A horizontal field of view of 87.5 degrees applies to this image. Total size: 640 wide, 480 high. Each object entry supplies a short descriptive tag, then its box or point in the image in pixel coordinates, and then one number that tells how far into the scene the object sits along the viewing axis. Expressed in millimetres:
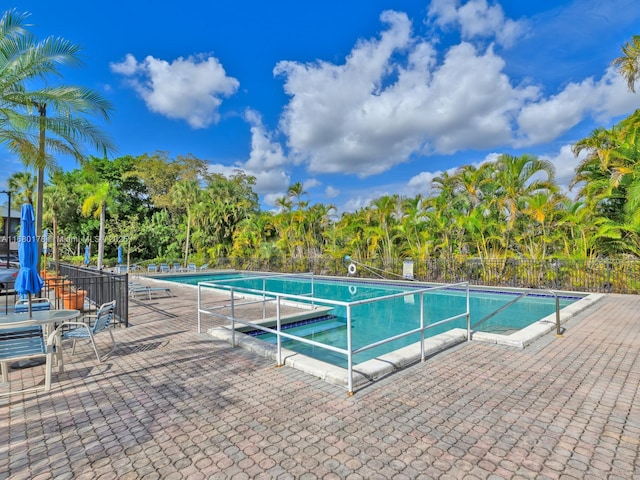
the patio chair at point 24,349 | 3652
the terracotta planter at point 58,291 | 7553
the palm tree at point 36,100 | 6676
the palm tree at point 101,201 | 18252
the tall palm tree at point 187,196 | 27219
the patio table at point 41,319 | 4051
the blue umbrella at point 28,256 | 5434
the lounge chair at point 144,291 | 11219
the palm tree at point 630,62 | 9273
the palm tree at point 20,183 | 27539
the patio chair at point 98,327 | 4766
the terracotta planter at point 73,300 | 8047
